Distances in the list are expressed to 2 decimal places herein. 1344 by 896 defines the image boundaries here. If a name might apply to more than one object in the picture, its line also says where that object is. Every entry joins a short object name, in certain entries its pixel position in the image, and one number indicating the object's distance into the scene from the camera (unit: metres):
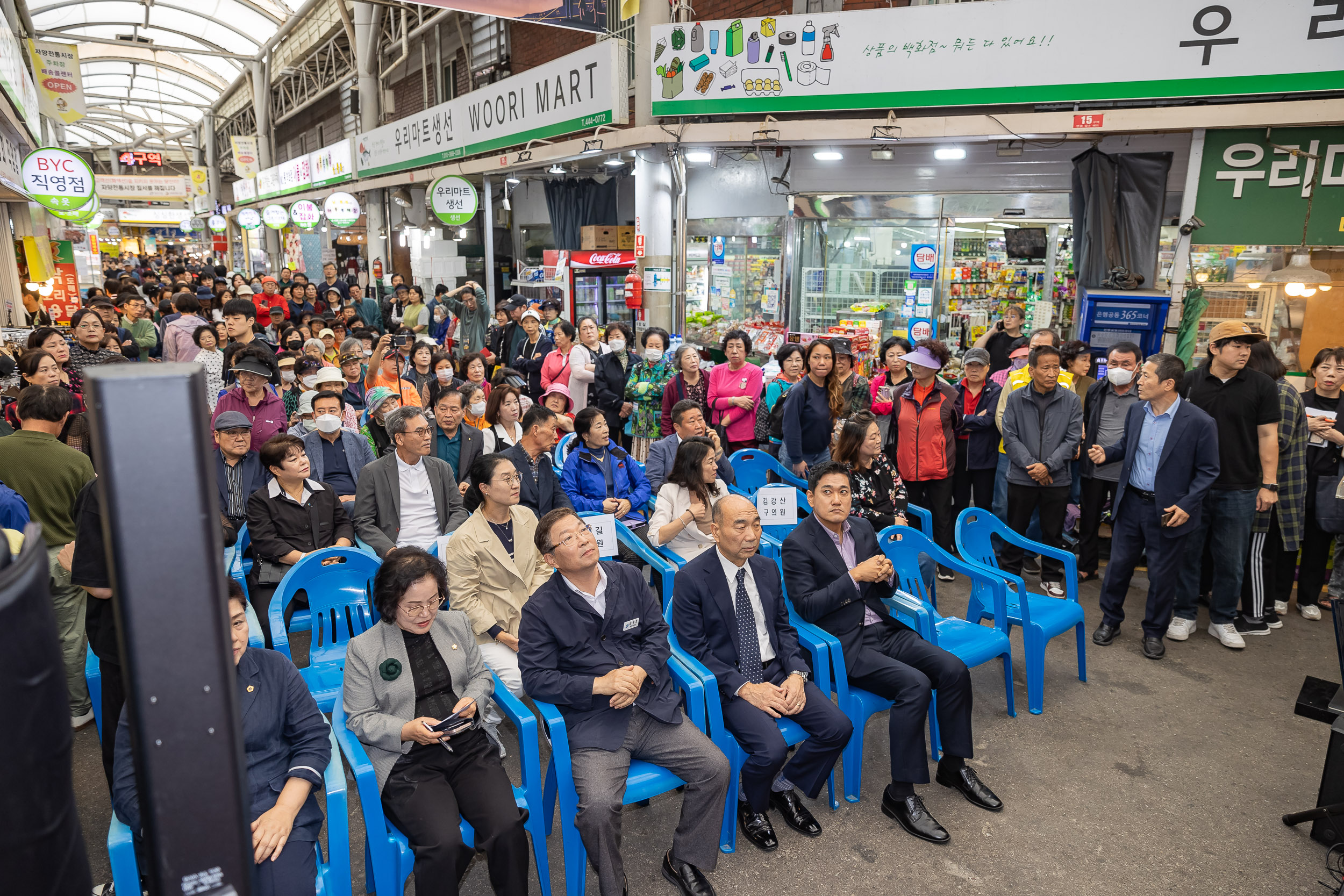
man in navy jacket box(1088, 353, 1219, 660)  4.76
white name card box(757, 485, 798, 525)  4.62
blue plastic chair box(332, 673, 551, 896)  2.70
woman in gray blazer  2.75
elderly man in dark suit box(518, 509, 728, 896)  3.06
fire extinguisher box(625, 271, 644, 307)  9.98
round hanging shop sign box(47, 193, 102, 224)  10.54
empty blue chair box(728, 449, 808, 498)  6.36
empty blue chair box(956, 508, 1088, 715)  4.35
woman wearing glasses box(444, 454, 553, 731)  3.85
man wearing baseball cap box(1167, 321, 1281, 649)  4.94
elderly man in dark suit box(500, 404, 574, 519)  4.96
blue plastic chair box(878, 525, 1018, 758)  4.03
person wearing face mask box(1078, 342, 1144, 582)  5.63
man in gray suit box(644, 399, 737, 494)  5.34
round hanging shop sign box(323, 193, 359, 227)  16.11
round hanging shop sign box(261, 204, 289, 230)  20.12
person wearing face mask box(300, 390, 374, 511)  5.17
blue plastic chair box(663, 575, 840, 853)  3.31
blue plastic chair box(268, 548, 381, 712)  3.86
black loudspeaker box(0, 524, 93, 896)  0.60
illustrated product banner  6.55
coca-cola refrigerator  11.31
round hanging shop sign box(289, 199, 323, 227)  17.70
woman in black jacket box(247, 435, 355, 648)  4.29
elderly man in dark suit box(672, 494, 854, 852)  3.35
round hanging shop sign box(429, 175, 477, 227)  11.27
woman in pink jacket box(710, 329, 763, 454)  6.91
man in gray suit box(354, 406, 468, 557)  4.61
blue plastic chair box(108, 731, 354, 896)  2.35
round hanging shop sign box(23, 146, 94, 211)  10.28
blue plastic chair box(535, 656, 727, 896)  2.95
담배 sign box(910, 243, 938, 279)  9.45
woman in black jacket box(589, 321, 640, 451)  7.60
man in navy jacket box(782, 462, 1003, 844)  3.52
